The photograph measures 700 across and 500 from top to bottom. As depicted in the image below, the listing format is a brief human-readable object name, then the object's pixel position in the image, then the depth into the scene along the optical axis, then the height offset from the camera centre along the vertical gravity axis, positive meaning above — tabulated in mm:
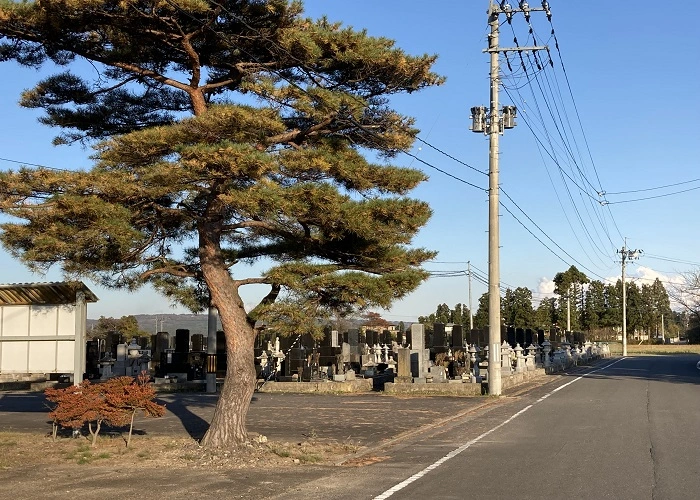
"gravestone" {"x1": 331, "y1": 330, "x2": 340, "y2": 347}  33662 -323
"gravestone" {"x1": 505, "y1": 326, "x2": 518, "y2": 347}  37094 -211
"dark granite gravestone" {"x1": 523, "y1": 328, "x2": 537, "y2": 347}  40375 -287
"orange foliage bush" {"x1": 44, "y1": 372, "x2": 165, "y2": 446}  12703 -1184
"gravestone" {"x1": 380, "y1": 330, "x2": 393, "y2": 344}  46362 -428
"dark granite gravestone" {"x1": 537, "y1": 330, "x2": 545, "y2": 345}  44034 -372
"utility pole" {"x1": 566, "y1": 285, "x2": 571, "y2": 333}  75562 +2357
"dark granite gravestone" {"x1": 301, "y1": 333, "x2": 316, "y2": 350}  30844 -455
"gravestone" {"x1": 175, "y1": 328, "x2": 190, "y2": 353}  31375 -388
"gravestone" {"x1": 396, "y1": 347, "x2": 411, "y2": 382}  25980 -1160
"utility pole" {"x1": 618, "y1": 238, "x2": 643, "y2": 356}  71688 +7148
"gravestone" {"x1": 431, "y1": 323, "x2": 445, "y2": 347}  30641 -97
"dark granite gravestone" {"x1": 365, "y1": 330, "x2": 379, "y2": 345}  42438 -313
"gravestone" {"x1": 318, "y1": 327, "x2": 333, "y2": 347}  33312 -413
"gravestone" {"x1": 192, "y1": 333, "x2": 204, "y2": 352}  35353 -481
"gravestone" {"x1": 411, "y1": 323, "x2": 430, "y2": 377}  26719 -726
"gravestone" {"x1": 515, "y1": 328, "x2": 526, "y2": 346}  38506 -221
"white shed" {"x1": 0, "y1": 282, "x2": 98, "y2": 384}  14922 +66
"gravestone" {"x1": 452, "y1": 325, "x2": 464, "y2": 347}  31206 -179
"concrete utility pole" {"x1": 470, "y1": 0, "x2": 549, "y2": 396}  23825 +6235
